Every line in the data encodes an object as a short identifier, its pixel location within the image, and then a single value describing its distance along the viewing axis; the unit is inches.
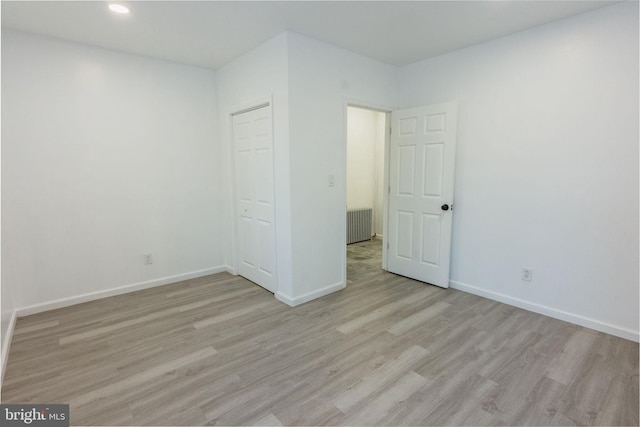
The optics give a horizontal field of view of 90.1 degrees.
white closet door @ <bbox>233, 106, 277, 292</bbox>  132.3
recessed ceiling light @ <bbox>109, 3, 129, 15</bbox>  95.0
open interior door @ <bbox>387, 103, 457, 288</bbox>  135.1
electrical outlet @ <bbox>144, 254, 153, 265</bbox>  143.9
